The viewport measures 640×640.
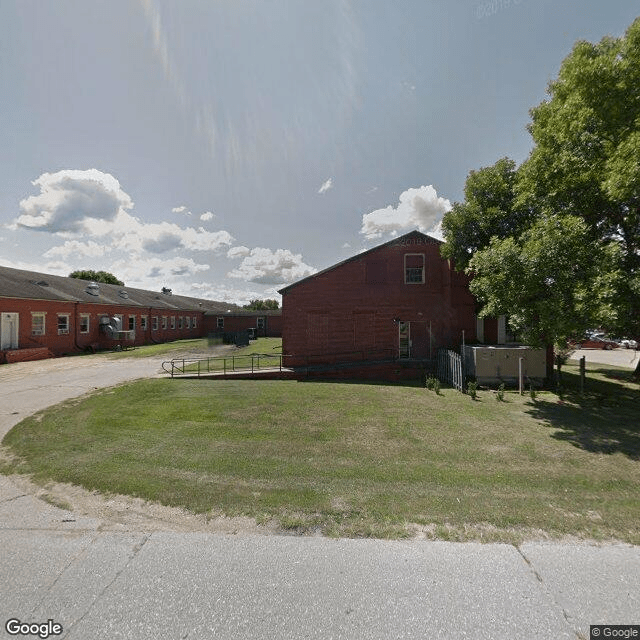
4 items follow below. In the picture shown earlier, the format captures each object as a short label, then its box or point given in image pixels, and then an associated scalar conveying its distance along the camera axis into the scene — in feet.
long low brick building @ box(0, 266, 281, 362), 66.49
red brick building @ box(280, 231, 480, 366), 53.93
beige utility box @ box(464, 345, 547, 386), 41.52
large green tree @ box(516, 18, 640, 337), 24.86
